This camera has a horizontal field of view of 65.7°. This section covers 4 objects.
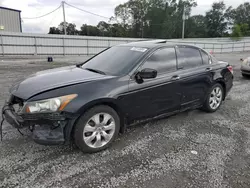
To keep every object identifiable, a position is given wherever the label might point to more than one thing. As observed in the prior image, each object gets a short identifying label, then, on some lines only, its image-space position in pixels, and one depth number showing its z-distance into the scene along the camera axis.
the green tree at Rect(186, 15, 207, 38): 65.19
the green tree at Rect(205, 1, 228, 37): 68.62
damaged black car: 2.41
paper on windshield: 3.31
